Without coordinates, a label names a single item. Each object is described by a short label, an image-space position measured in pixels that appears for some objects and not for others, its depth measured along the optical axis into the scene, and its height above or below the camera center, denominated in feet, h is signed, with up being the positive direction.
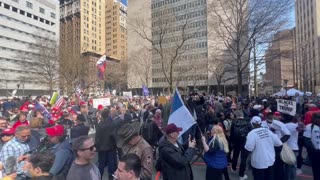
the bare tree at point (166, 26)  67.77 +16.50
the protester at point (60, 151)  12.54 -2.87
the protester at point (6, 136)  17.48 -2.72
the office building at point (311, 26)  214.48 +56.55
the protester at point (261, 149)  17.80 -3.80
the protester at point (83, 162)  10.90 -2.82
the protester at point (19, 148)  14.37 -3.11
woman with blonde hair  17.42 -4.10
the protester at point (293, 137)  20.38 -3.78
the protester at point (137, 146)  11.54 -2.34
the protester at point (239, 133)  23.76 -3.69
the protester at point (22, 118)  25.32 -2.46
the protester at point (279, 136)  19.70 -3.31
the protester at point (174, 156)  12.73 -3.00
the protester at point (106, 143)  22.76 -4.21
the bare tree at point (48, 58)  136.36 +16.88
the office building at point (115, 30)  479.41 +104.66
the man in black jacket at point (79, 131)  19.34 -2.72
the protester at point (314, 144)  19.50 -3.91
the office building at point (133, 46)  192.78 +43.34
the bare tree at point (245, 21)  54.54 +14.06
